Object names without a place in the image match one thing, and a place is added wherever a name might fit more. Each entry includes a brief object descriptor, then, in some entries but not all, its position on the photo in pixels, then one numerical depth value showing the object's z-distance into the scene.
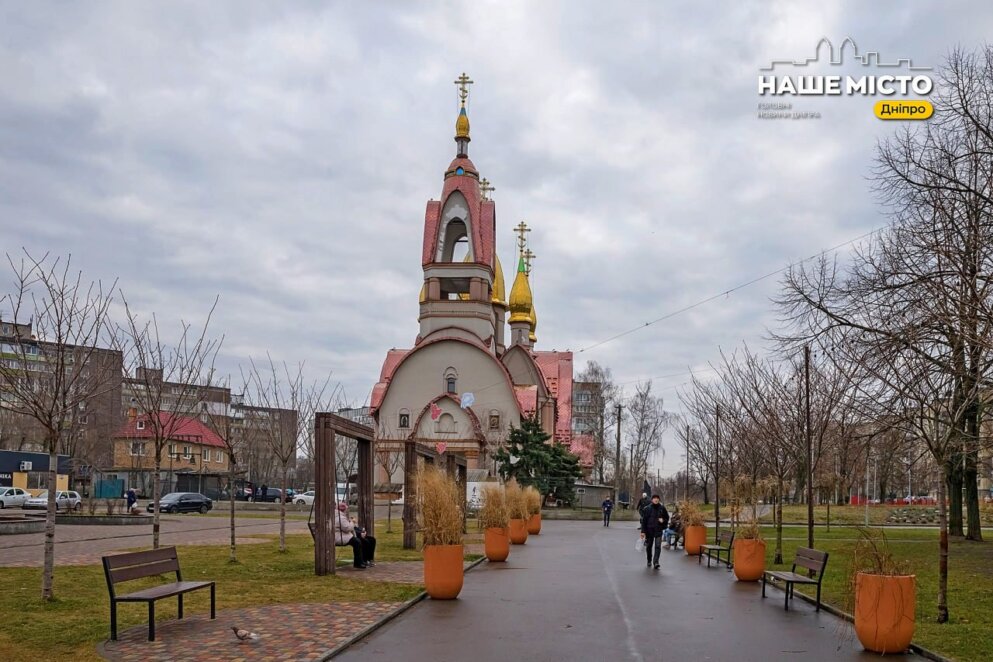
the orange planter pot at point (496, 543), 21.58
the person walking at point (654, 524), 21.14
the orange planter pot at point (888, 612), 10.40
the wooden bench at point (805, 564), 13.52
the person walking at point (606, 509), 46.28
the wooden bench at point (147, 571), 10.53
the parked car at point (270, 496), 68.00
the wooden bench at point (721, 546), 21.17
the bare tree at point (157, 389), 17.55
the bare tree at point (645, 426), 93.05
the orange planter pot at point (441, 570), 14.40
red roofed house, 67.19
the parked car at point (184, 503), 52.92
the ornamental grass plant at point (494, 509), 21.50
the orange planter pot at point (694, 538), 24.84
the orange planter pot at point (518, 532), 28.61
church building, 63.81
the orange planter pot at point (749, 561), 17.84
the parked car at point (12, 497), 52.81
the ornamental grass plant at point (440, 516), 14.47
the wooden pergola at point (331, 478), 17.62
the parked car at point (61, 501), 48.33
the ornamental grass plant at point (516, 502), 28.90
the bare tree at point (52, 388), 13.15
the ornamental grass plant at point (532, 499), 33.69
